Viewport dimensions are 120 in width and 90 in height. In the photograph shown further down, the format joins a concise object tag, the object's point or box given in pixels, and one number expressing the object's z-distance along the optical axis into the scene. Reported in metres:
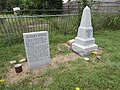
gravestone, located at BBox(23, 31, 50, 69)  1.76
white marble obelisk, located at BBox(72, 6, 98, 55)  2.27
